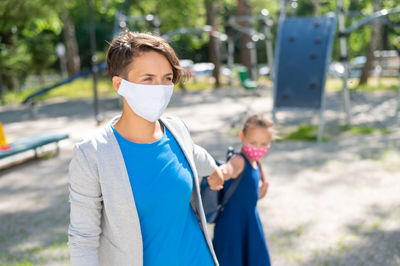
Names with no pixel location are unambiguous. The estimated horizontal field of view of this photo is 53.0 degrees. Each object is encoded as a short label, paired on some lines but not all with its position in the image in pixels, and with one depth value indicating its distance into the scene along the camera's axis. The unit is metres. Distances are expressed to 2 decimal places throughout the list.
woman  1.40
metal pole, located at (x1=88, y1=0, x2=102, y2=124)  10.41
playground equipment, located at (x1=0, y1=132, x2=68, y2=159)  6.27
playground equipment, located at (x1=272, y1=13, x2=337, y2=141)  8.02
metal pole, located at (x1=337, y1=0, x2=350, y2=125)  8.52
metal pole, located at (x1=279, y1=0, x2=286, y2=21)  9.00
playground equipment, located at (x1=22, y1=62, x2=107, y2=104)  12.29
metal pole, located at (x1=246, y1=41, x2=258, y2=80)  14.64
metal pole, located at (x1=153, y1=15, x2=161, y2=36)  14.03
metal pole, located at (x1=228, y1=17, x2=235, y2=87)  15.62
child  2.28
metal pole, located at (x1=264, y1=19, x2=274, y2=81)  11.51
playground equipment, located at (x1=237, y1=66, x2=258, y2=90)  13.40
